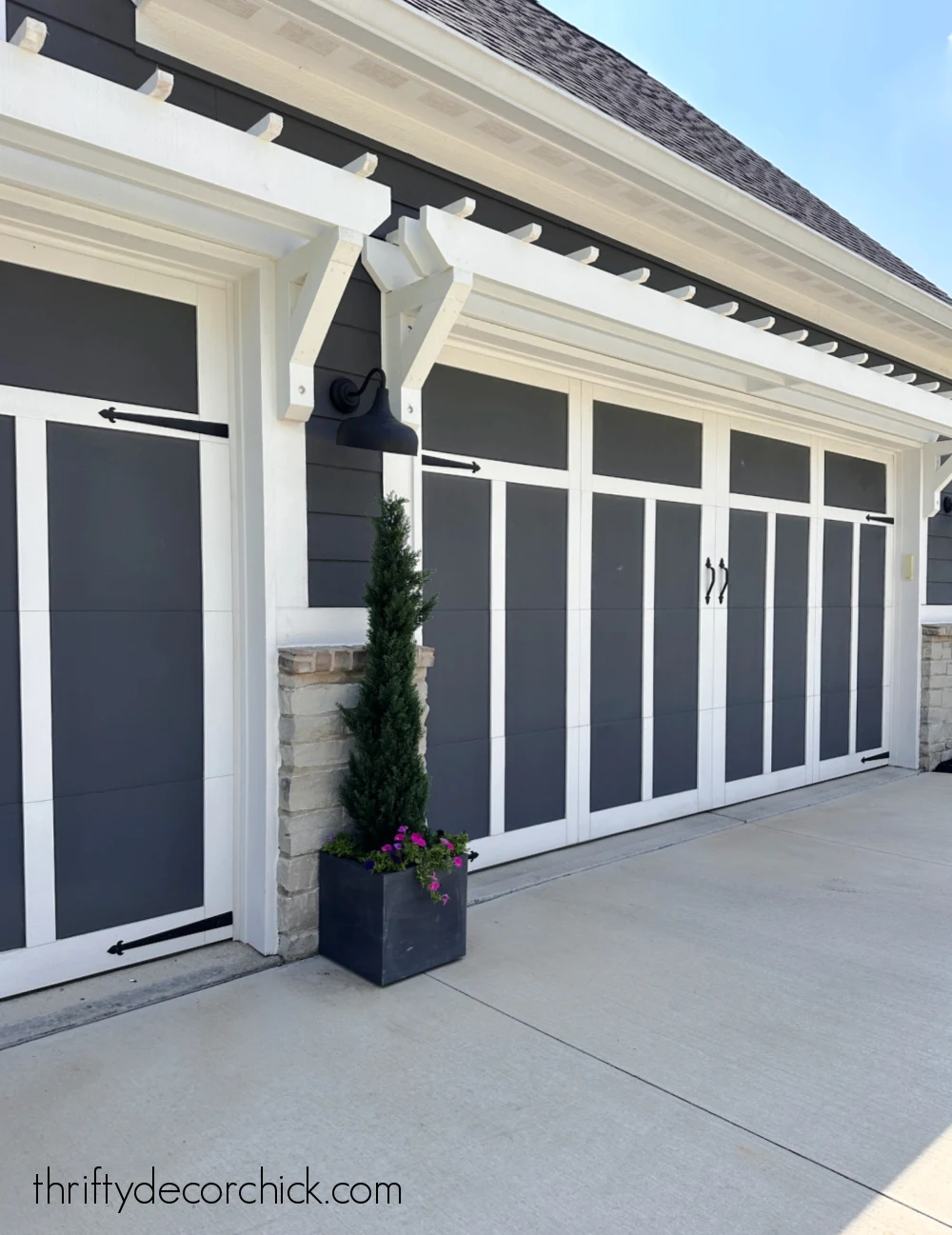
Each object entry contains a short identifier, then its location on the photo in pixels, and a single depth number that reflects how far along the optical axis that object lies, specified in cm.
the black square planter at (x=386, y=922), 279
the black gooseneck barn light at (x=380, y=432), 293
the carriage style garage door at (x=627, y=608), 391
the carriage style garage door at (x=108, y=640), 265
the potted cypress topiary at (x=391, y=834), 282
